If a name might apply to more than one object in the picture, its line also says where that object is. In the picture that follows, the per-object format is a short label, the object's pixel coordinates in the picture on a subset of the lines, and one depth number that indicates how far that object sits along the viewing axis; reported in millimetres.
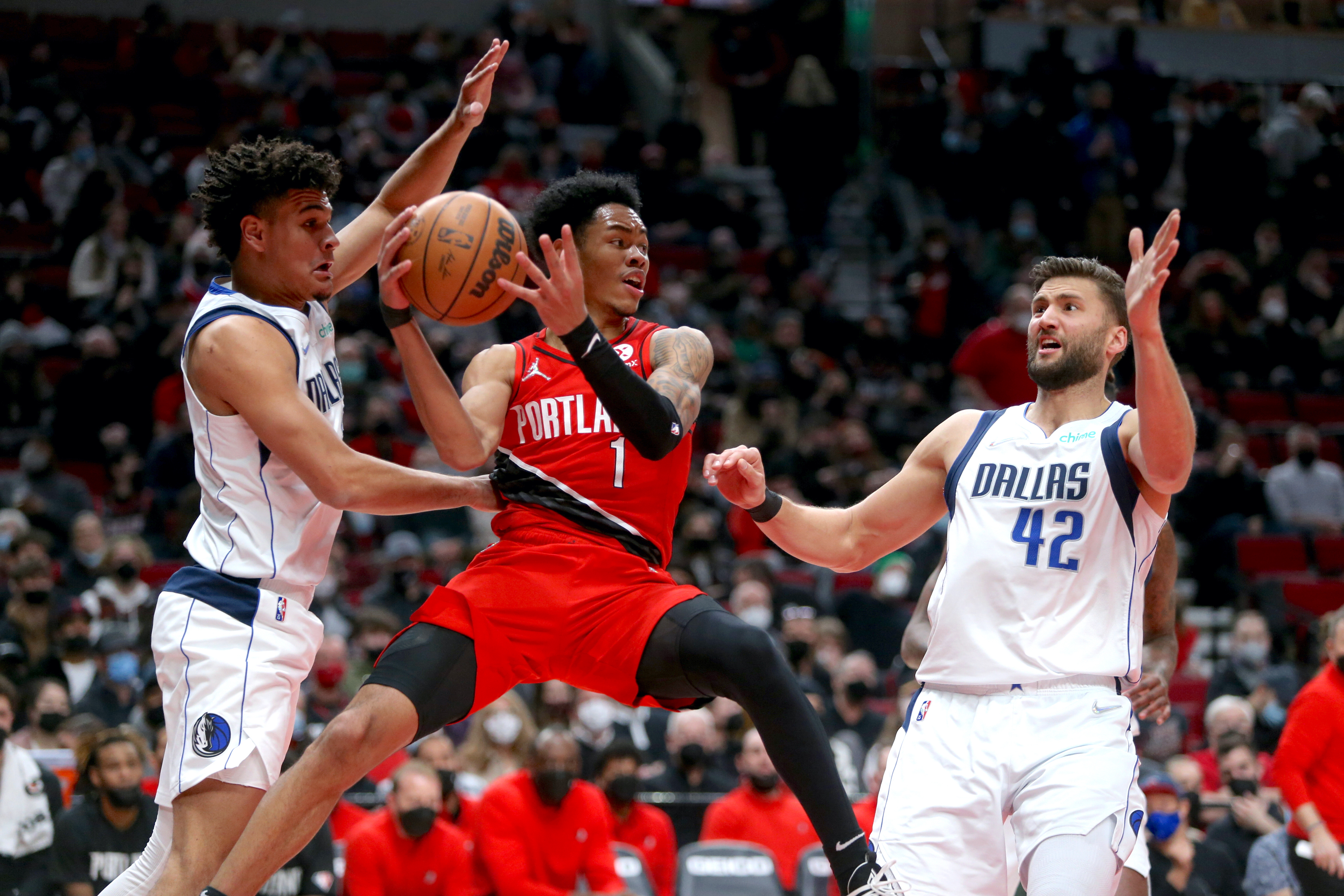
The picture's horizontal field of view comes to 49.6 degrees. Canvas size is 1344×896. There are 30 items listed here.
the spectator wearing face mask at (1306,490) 13977
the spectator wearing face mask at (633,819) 8914
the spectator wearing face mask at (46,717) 8992
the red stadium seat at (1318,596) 12672
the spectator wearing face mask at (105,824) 7484
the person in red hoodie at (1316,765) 7523
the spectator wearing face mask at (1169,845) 8008
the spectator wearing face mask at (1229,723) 9250
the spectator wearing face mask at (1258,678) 10531
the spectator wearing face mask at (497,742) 9531
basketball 4285
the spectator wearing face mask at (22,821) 7652
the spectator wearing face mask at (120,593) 10328
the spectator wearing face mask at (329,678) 9375
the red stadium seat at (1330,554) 13477
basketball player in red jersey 4184
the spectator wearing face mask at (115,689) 9312
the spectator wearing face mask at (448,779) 8633
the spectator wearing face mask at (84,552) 10875
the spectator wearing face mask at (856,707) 9992
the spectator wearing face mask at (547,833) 8414
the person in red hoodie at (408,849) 8102
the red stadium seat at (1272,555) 13203
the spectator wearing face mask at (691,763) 9586
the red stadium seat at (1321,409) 15664
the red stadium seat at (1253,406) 15633
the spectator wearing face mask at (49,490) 11719
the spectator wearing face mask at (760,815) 8891
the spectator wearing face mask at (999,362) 12750
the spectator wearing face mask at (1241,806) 8633
